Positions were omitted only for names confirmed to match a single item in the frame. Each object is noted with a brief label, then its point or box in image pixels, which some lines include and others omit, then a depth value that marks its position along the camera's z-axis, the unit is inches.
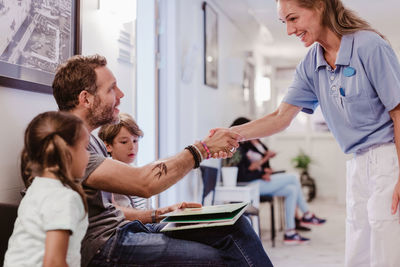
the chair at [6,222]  55.4
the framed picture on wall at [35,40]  62.0
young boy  87.1
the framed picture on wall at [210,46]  171.0
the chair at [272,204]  168.2
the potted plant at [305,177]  304.8
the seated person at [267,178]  175.8
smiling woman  59.7
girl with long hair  42.5
